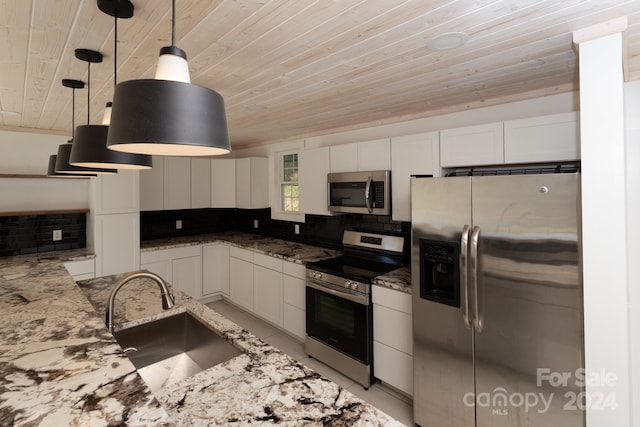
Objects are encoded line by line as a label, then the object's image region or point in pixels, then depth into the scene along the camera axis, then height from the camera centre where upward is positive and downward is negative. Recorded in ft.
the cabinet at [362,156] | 9.16 +1.78
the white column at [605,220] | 4.57 -0.15
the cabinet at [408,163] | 8.12 +1.34
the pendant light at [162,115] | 2.15 +0.71
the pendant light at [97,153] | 3.99 +0.80
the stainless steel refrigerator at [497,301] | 5.31 -1.74
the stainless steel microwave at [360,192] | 9.05 +0.64
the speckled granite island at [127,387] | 2.72 -1.70
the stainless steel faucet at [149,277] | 4.53 -1.17
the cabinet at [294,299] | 10.66 -3.04
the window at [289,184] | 12.78 +1.24
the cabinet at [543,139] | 6.09 +1.50
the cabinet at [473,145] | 7.00 +1.58
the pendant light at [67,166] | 5.47 +0.88
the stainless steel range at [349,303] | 8.37 -2.63
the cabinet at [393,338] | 7.68 -3.24
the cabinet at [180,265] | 12.97 -2.22
